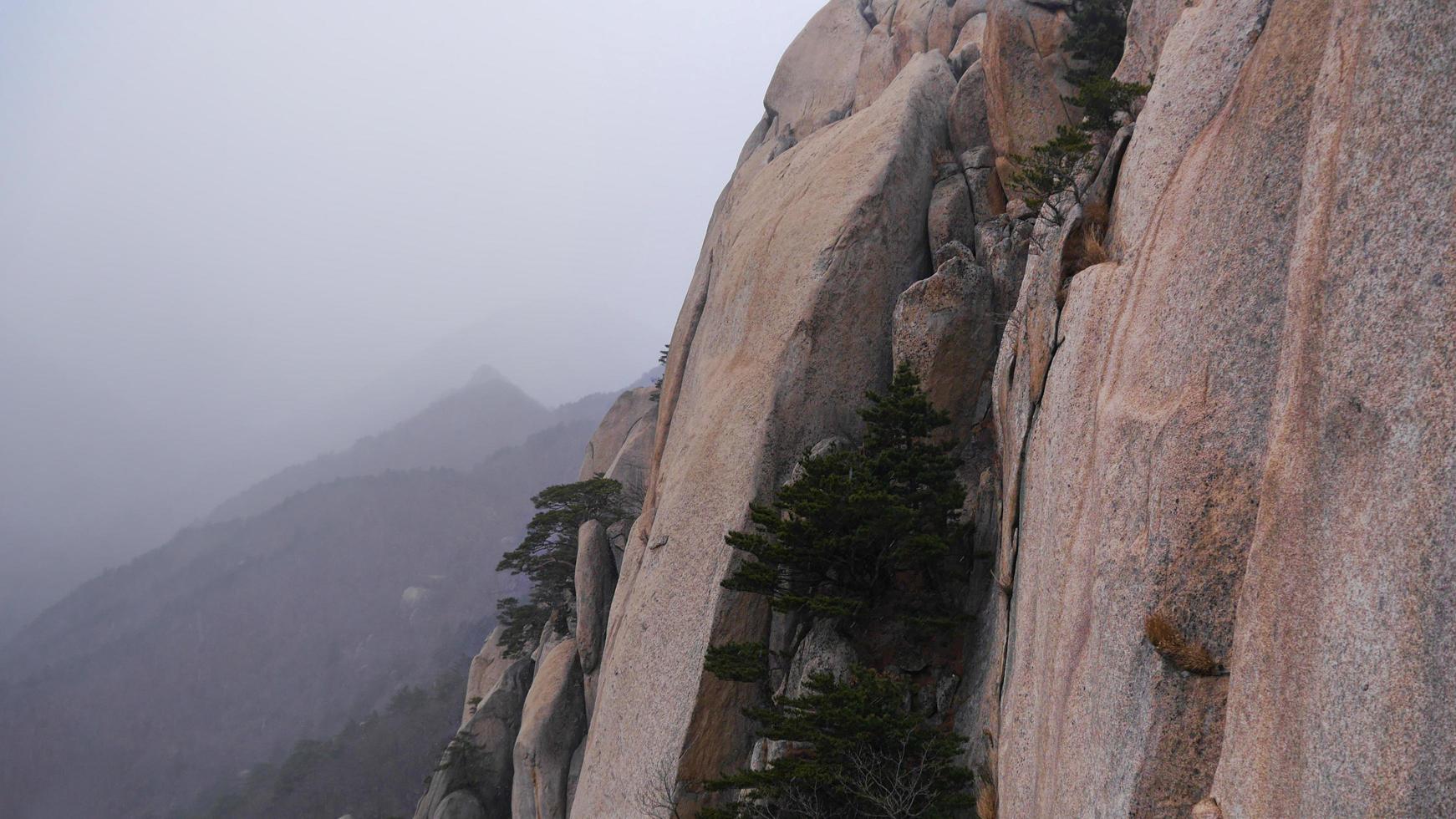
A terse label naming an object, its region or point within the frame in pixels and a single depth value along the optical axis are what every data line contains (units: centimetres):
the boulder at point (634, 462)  3086
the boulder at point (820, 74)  2808
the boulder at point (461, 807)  2505
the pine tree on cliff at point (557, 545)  2741
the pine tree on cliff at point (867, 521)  1208
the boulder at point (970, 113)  1945
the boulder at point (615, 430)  3728
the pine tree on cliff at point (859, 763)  1026
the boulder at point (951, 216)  1764
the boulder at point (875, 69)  2589
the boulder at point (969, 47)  2233
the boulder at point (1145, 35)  1292
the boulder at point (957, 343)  1464
